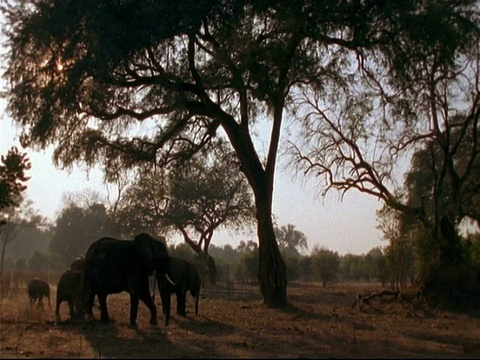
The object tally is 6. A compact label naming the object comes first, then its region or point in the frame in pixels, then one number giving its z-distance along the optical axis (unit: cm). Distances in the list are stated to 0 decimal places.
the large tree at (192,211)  4956
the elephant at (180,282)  1800
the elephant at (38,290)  2066
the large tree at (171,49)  1758
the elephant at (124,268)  1612
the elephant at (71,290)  1855
